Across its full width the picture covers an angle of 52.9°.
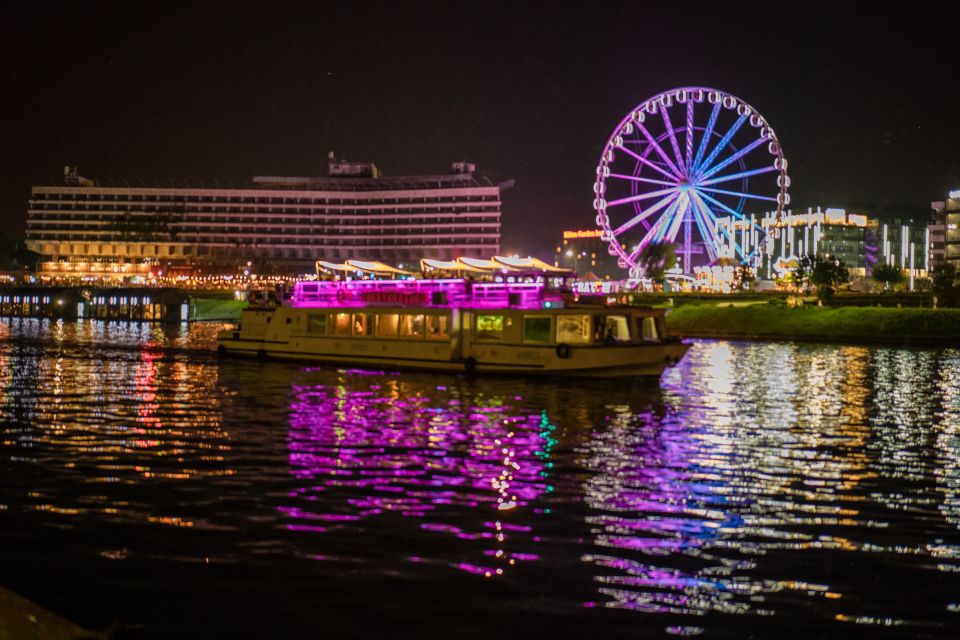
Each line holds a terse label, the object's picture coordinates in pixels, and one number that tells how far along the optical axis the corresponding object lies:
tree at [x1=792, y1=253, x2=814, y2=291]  118.88
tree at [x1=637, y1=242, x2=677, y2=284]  142.12
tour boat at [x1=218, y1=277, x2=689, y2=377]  38.31
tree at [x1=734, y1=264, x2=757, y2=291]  130.50
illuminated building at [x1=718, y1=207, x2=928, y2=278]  100.30
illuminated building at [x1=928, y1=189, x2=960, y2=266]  159.62
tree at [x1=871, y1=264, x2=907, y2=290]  124.56
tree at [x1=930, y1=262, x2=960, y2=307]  86.56
